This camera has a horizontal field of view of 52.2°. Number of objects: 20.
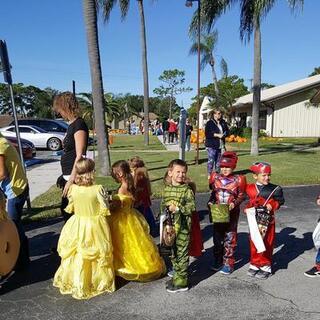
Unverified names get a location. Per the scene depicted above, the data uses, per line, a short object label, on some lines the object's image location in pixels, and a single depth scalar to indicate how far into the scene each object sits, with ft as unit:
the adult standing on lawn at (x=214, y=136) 26.48
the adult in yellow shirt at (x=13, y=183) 10.81
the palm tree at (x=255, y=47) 41.41
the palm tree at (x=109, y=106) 138.71
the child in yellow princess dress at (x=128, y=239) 10.72
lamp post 33.22
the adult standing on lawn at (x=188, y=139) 52.55
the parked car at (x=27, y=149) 42.41
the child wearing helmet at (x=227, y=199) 11.12
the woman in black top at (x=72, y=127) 11.58
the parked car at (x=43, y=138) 56.15
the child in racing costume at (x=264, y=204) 11.00
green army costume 10.31
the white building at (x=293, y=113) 77.71
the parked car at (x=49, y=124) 58.98
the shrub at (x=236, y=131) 76.51
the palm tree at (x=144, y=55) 61.74
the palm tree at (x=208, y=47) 105.11
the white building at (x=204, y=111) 132.63
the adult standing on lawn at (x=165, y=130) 69.76
